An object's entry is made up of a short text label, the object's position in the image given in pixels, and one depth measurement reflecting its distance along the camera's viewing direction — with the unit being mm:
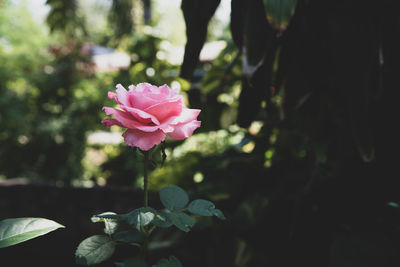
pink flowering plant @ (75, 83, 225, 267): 388
